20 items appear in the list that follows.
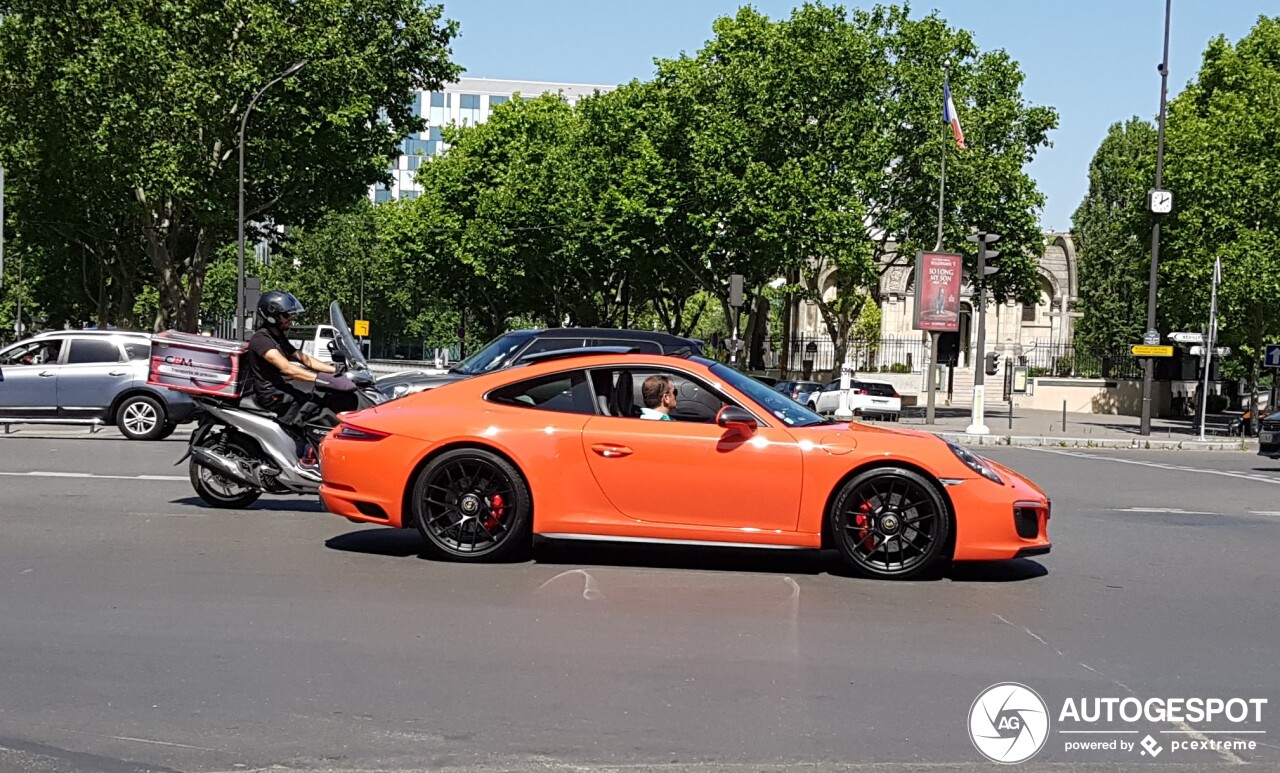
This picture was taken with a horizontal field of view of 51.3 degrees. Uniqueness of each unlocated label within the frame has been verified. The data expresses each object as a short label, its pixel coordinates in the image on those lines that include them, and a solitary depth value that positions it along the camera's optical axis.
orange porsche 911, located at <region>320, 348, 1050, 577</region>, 7.99
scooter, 10.06
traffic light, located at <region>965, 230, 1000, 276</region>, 30.77
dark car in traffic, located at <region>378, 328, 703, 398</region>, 16.08
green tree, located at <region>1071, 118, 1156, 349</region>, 67.44
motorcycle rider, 10.06
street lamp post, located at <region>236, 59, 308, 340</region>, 36.47
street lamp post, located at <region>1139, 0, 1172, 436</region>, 34.56
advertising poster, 35.09
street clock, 34.47
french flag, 36.25
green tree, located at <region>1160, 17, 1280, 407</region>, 38.19
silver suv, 20.20
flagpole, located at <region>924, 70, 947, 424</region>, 34.81
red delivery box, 10.54
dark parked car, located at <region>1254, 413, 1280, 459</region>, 21.30
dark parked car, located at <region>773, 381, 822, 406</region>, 39.34
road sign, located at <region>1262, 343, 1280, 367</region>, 33.06
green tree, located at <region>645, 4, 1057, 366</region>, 42.72
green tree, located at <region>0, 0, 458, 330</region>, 37.34
